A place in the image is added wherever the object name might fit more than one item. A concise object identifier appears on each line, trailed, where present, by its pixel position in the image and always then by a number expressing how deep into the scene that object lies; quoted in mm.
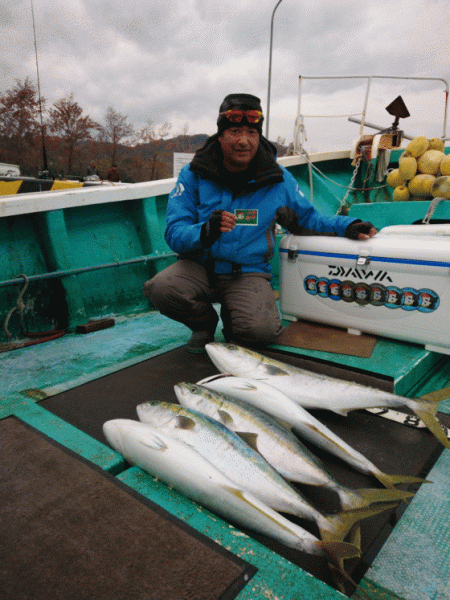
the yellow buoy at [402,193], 4234
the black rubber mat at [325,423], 1235
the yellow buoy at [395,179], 4371
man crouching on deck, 2643
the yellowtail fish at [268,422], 1304
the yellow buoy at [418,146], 4109
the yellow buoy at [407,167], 4125
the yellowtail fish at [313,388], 1686
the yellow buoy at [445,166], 3885
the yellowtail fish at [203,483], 1090
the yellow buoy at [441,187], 3732
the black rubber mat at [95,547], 953
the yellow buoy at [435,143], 4316
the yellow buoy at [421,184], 3973
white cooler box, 2377
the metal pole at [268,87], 7364
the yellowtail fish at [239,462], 1179
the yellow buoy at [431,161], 3975
